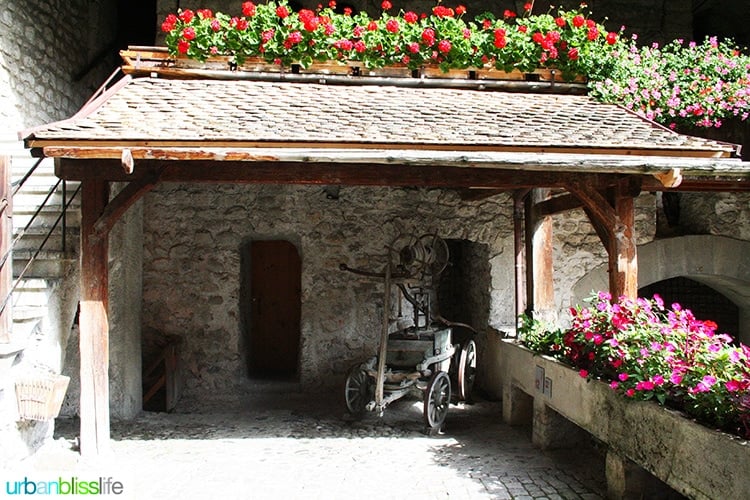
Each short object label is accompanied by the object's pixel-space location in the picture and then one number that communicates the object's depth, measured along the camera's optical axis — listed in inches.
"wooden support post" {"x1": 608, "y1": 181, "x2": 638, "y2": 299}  186.4
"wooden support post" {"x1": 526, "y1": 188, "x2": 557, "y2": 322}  245.1
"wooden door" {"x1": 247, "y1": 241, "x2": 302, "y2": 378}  341.1
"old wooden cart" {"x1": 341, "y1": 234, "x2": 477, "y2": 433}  229.0
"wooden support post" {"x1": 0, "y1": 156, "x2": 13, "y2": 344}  158.4
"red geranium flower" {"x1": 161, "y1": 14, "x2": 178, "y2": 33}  222.5
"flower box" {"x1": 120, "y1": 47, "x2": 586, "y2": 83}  225.5
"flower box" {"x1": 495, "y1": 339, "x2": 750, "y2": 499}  111.8
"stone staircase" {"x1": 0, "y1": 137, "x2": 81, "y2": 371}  170.4
